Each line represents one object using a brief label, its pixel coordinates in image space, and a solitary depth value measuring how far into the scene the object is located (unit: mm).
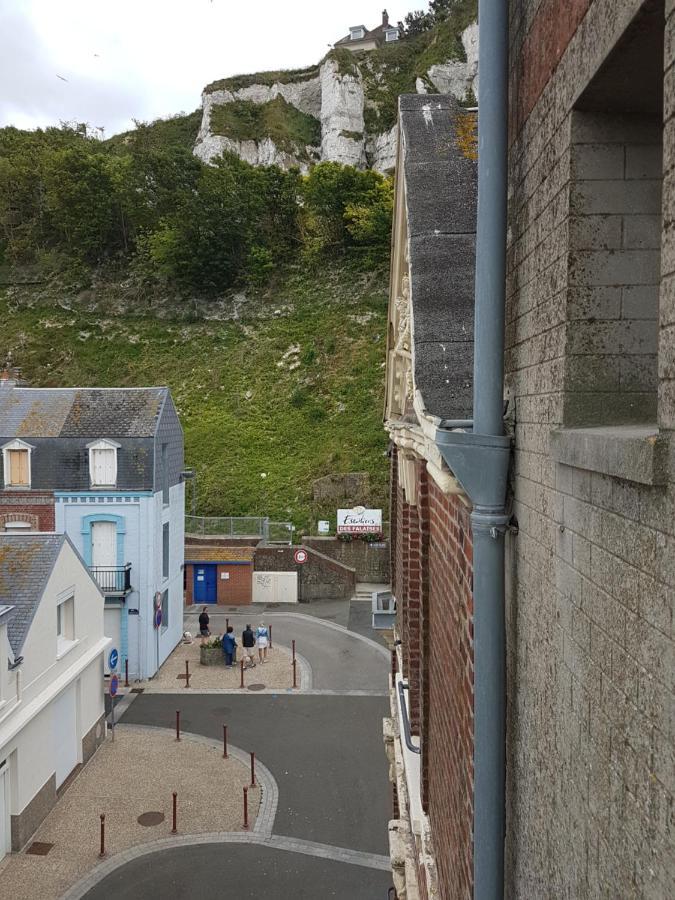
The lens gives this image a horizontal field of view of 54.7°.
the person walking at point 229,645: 20578
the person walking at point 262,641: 21484
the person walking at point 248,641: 21081
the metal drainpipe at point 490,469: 2602
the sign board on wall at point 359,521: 29719
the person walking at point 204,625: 23281
